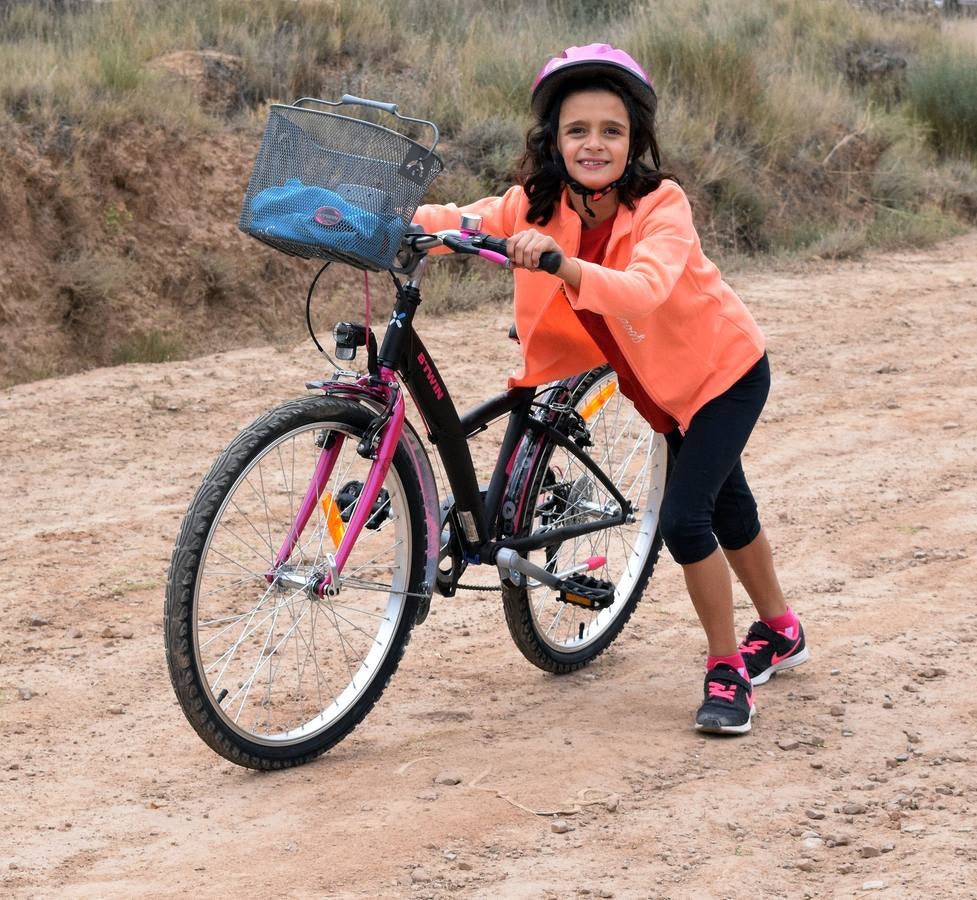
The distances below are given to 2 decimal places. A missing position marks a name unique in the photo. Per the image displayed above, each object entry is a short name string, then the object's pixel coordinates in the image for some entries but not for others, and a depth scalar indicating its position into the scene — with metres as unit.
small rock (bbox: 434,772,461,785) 7.65
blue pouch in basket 6.64
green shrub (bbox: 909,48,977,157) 29.73
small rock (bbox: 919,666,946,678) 8.96
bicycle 7.16
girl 7.43
